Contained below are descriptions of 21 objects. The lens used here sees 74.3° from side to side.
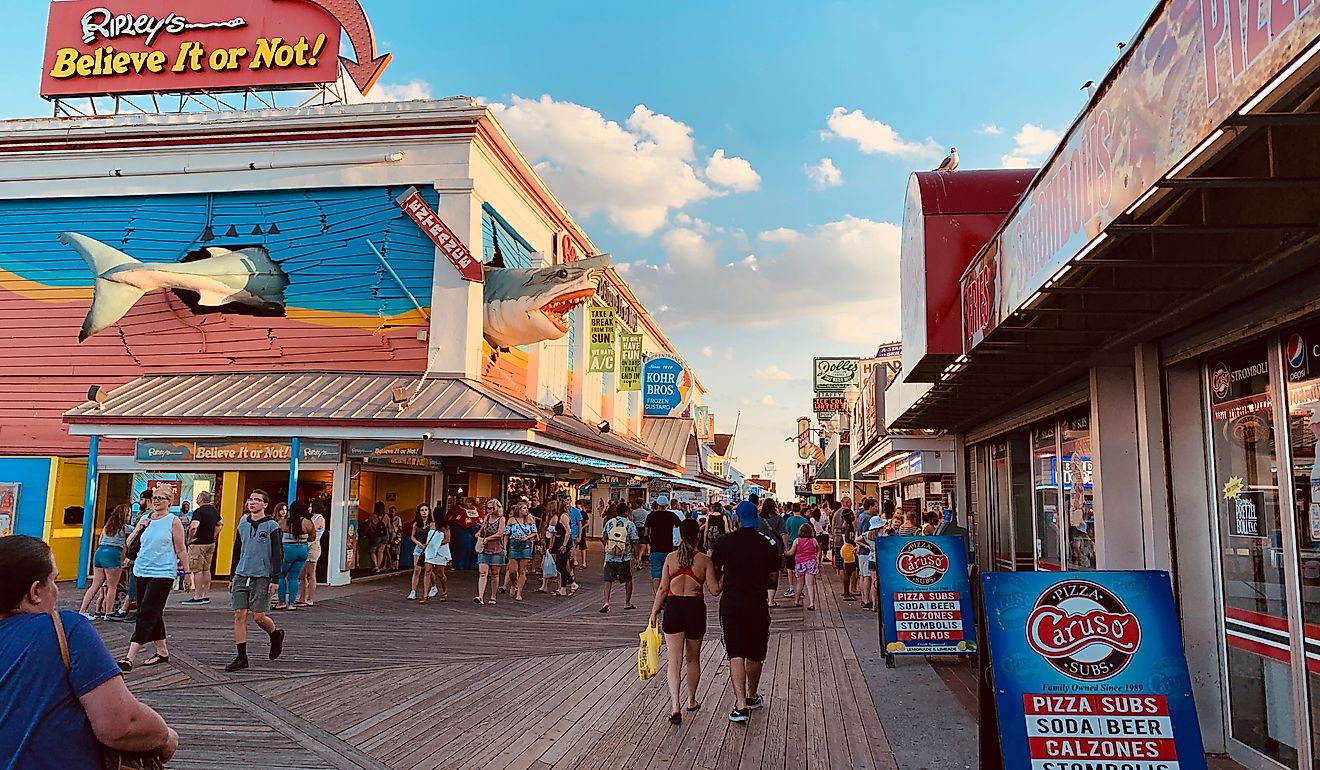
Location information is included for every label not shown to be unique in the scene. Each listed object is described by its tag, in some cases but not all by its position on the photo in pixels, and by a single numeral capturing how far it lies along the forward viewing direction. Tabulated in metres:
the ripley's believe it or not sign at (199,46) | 18.52
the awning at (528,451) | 14.67
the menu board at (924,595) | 8.98
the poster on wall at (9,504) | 16.55
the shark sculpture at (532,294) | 17.53
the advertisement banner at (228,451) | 15.04
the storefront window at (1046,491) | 9.89
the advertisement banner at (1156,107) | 2.40
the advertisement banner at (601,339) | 25.73
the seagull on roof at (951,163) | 8.92
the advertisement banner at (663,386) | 35.75
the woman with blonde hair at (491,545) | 14.11
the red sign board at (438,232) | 16.42
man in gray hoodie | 8.39
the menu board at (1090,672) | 4.36
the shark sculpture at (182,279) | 16.44
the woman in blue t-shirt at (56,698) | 2.43
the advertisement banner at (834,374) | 53.69
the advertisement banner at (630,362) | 27.48
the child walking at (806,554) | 13.34
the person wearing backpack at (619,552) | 13.33
